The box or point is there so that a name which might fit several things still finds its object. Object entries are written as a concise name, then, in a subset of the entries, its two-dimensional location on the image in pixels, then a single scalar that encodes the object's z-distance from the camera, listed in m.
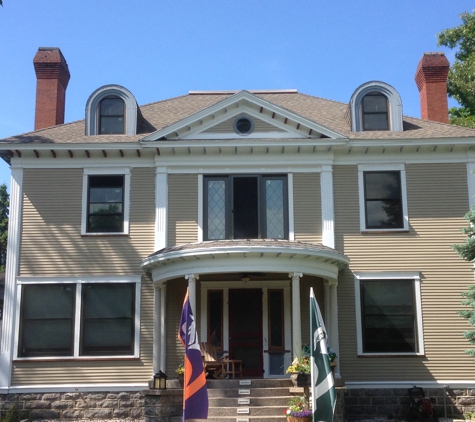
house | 15.05
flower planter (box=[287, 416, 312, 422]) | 11.72
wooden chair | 13.91
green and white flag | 7.85
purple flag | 9.11
